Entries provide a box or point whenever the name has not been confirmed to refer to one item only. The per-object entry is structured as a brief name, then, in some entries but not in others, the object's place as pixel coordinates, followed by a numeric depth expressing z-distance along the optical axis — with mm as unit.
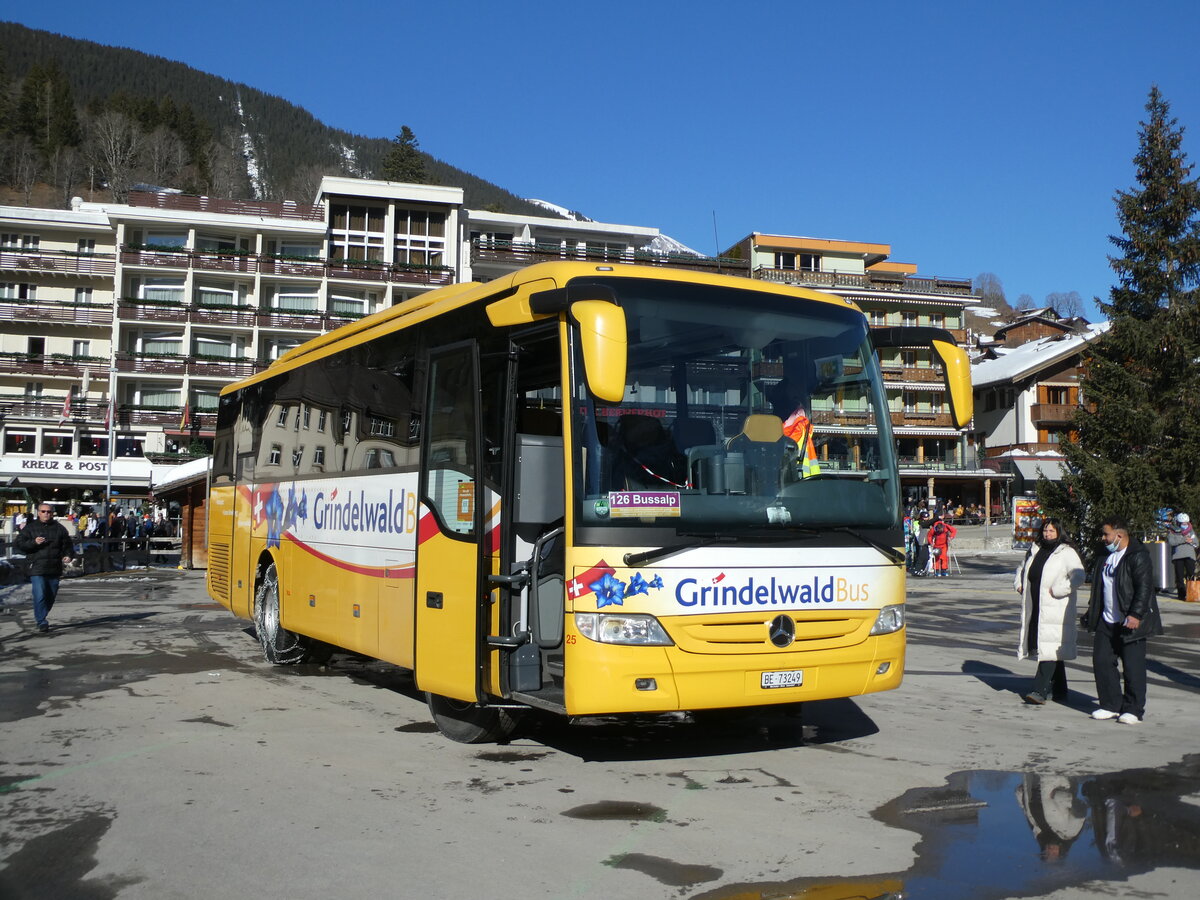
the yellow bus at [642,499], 6871
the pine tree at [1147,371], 27859
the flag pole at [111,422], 44325
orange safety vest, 7496
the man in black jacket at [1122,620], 9352
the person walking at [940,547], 33906
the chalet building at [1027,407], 69938
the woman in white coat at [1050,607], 10117
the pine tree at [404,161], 106375
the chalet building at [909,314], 75875
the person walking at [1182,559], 24109
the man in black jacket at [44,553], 16156
